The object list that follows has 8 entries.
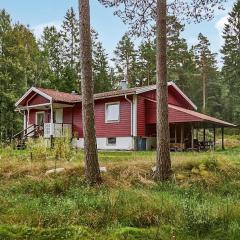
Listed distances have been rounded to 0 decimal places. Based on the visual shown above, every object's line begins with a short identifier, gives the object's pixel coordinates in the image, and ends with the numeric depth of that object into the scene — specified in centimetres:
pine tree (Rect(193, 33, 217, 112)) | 5584
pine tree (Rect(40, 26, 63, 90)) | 4891
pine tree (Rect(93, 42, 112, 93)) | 5316
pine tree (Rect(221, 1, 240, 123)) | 4881
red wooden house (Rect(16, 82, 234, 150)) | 2428
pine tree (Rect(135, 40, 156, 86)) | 5166
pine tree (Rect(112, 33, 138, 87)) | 5422
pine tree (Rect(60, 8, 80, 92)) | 5079
